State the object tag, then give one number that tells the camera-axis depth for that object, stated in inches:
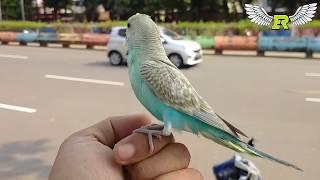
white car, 311.5
